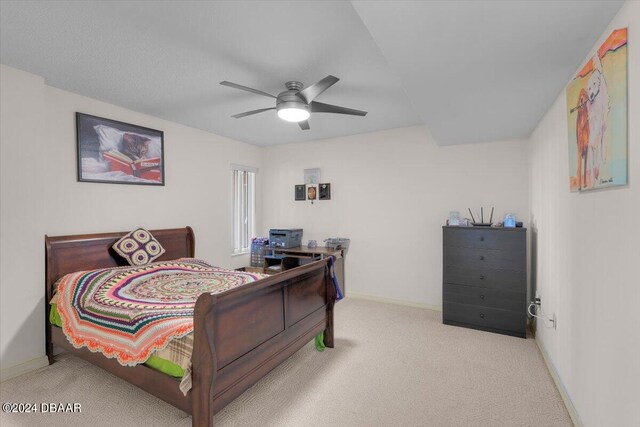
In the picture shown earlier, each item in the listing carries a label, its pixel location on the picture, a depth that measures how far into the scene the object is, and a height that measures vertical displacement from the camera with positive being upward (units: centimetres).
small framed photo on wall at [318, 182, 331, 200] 483 +33
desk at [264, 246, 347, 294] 433 -68
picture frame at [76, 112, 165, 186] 300 +67
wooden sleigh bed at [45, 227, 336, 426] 164 -83
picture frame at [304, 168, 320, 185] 493 +60
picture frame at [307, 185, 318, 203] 495 +32
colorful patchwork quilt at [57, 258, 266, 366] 186 -68
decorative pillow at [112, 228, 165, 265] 313 -39
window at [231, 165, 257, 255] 504 +10
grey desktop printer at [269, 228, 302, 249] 471 -42
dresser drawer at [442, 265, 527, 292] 316 -74
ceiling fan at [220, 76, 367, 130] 238 +93
